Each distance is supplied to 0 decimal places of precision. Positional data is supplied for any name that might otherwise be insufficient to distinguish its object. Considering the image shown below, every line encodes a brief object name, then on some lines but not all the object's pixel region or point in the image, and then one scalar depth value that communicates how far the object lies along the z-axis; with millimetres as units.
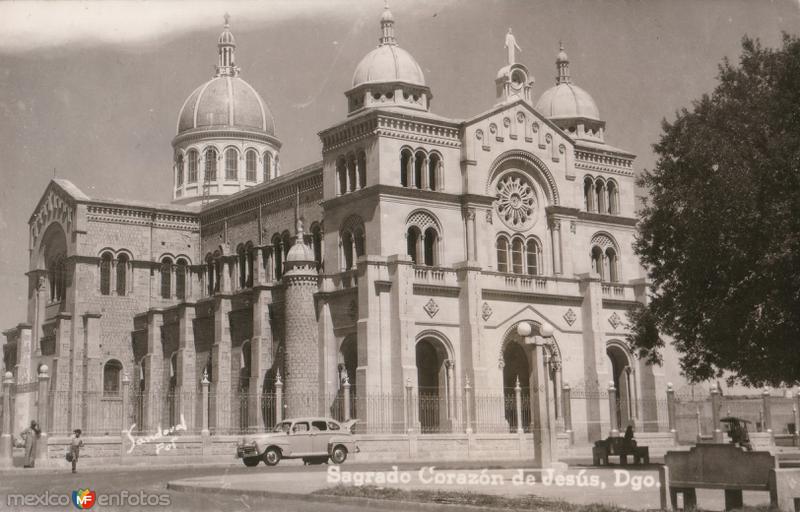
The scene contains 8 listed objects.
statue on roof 50062
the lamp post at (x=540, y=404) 25031
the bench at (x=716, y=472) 15453
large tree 28156
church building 44250
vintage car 33344
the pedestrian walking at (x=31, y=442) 33094
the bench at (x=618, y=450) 32000
